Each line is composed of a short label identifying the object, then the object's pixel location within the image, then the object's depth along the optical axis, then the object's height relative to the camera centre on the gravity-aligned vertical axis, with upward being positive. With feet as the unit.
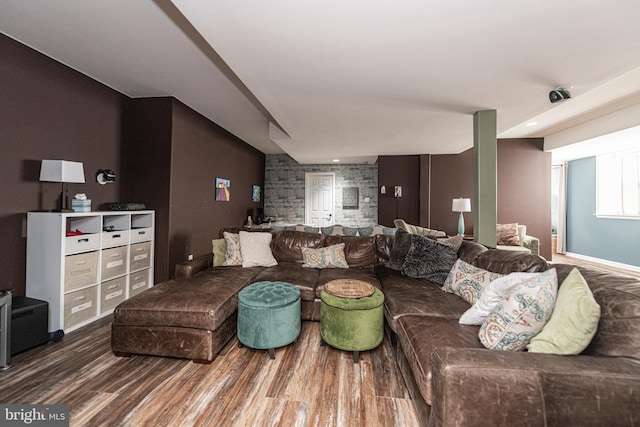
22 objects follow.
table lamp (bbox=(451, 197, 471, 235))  17.79 +0.73
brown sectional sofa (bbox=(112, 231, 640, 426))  3.17 -2.16
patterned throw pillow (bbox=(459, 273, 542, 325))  5.11 -1.49
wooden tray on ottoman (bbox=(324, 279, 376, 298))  7.01 -2.01
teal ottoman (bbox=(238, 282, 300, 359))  6.80 -2.73
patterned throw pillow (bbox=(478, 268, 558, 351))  4.28 -1.58
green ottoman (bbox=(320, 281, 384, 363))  6.68 -2.72
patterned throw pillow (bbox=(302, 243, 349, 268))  10.51 -1.67
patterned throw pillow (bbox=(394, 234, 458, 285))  8.78 -1.44
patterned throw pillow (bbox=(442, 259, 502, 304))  6.84 -1.71
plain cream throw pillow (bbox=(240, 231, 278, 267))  10.56 -1.42
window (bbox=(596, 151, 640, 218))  16.92 +2.37
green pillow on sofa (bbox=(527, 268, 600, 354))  3.79 -1.54
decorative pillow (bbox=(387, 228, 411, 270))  10.14 -1.30
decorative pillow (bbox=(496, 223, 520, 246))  17.66 -1.11
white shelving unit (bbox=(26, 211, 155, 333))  7.88 -1.67
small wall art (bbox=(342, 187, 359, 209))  24.61 +1.69
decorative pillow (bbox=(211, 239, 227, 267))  10.67 -1.52
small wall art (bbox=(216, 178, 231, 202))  16.48 +1.61
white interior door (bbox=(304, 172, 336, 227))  24.84 +1.66
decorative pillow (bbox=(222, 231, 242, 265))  10.55 -1.46
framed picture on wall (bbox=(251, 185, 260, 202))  22.21 +1.86
